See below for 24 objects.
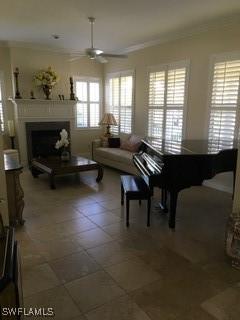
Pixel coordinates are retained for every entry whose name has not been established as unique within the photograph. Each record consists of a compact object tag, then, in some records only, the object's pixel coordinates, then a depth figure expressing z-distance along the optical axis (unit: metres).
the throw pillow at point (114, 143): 6.73
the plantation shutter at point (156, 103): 5.74
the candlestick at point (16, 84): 6.11
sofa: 5.66
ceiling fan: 4.11
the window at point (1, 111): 6.36
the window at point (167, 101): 5.29
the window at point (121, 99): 6.70
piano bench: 3.33
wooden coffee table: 4.85
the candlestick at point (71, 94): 6.89
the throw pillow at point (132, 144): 6.06
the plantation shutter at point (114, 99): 7.11
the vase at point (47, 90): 6.45
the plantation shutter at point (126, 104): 6.67
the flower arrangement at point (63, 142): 5.15
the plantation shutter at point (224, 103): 4.35
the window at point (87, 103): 7.33
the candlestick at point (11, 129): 6.38
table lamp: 6.88
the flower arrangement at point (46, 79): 6.30
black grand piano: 3.17
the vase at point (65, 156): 5.34
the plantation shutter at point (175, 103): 5.26
